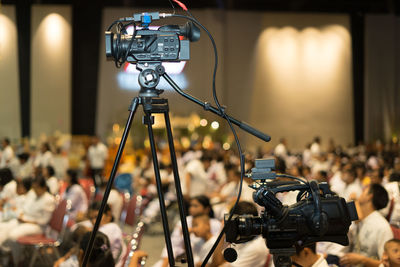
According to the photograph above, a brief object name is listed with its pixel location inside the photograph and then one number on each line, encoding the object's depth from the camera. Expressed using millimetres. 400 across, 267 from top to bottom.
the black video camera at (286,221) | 1903
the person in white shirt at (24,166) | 7865
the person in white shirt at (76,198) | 6411
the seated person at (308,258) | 2848
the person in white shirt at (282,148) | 13277
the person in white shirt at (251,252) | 3305
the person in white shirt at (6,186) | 5761
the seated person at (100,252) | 3113
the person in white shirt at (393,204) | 4534
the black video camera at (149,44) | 2072
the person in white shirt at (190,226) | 4017
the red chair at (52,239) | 4898
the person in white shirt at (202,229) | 3805
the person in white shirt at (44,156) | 10188
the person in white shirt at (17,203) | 5543
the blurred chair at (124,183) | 8008
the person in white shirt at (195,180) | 7575
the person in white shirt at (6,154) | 7034
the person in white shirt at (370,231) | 3516
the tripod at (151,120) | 2055
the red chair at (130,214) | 5777
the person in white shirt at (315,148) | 13867
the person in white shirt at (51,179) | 7088
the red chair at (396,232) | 3842
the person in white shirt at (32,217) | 5246
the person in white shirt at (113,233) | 3945
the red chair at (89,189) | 7432
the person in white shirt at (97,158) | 12469
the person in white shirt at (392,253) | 3027
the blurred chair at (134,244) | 3349
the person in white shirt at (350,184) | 6096
